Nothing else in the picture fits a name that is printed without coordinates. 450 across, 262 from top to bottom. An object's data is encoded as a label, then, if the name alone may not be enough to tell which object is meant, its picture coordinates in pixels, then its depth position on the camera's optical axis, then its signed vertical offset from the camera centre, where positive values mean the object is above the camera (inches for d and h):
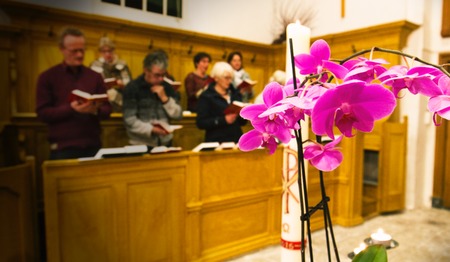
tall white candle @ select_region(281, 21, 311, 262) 29.4 -8.6
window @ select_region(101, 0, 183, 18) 111.9 +35.2
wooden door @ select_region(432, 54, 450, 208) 141.9 -23.4
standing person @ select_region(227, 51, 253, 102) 144.1 +18.9
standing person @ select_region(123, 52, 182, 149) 99.0 +1.9
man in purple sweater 93.5 +0.8
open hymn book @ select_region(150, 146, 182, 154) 80.7 -9.6
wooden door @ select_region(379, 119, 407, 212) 134.9 -23.2
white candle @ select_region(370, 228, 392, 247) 53.3 -20.2
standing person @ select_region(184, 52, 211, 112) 142.7 +12.7
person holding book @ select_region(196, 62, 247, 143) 104.6 -0.2
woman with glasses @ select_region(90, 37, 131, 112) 128.5 +15.9
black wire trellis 18.2 -5.0
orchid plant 13.3 +0.4
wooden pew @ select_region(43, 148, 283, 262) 68.8 -22.5
